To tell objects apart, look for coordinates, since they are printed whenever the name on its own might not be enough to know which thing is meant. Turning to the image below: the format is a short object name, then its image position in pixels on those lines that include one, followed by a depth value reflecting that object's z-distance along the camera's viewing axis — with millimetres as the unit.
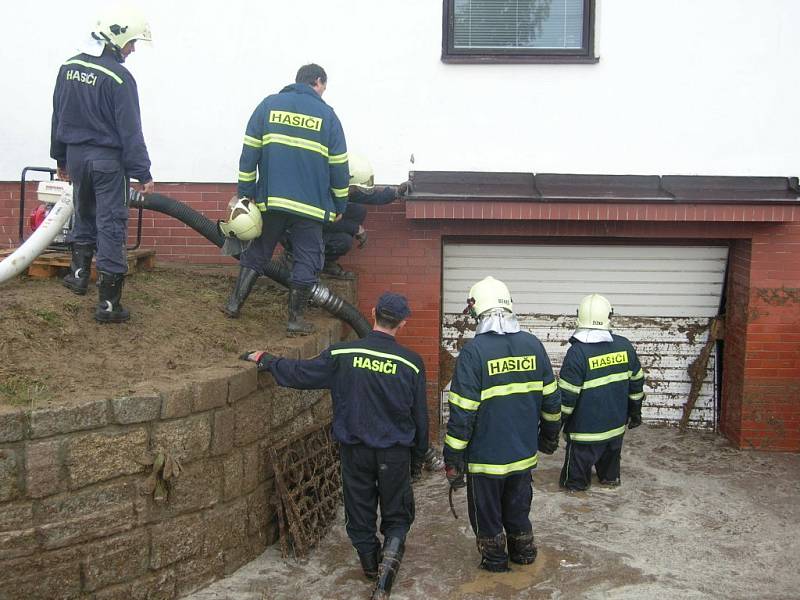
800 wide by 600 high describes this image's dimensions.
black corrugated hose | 7301
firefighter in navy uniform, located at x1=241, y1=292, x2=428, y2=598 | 5434
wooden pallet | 6797
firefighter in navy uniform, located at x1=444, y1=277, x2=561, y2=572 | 5562
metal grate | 5969
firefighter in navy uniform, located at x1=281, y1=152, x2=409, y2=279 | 7559
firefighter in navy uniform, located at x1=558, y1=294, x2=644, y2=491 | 7090
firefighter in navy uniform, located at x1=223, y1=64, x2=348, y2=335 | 6496
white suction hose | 6285
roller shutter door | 8734
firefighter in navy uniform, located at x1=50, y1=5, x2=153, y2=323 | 5953
